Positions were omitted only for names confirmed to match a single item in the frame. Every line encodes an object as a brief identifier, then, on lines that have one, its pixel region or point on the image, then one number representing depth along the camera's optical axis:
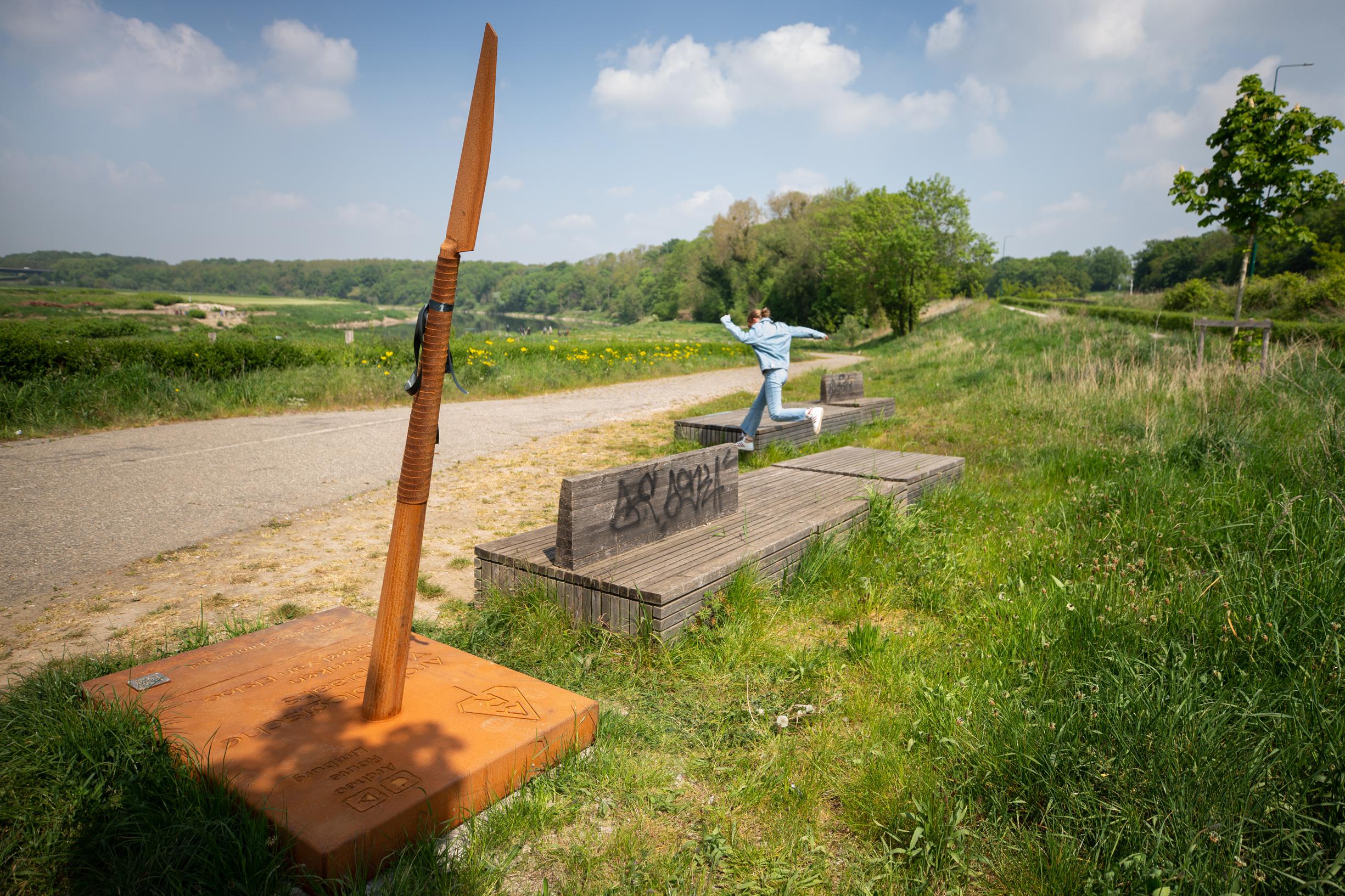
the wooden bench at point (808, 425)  8.09
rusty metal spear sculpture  2.12
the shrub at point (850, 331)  44.41
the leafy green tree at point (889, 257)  40.38
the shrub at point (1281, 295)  25.42
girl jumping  7.74
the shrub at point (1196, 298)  33.38
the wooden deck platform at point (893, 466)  5.68
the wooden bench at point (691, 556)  3.30
